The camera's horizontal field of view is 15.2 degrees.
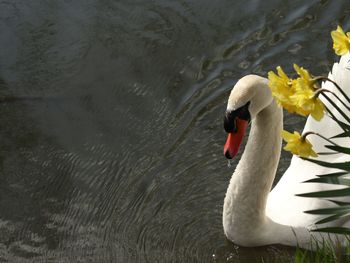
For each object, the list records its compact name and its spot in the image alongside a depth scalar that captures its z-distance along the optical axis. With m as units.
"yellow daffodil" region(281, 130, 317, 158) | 5.07
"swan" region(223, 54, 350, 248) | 7.86
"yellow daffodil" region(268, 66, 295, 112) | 4.97
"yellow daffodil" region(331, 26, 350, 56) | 5.10
